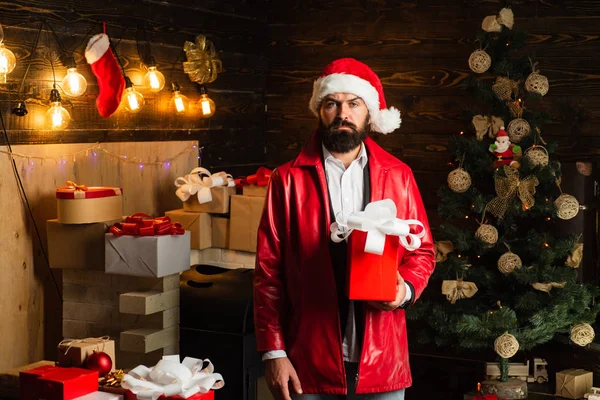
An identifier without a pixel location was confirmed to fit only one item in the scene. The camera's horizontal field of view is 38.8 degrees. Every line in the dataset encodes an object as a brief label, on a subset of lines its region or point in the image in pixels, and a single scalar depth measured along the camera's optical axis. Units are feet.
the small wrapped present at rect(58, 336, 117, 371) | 8.89
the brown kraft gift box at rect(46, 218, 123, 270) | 11.29
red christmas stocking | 12.53
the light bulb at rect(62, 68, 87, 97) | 11.89
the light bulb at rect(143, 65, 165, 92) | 13.55
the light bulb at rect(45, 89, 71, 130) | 11.64
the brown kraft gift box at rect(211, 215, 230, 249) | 13.35
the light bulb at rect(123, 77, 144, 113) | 13.11
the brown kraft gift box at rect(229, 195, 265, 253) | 13.12
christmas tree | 12.99
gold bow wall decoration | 14.80
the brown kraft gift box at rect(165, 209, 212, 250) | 13.15
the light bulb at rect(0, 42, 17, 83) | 10.58
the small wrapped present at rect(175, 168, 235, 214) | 13.19
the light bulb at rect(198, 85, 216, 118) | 15.10
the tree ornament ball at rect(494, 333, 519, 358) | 12.73
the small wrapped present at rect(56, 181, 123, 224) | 11.11
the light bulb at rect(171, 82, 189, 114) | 14.40
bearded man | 7.68
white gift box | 10.85
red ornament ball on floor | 8.84
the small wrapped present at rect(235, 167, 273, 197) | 13.29
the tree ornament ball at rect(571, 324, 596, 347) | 12.88
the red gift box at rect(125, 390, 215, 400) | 8.07
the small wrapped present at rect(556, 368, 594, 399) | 12.99
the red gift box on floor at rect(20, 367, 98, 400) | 8.30
